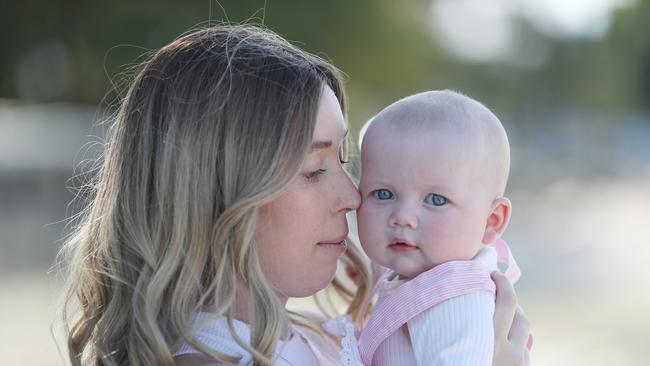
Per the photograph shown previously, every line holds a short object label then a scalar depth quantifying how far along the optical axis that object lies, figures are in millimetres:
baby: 2676
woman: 2652
